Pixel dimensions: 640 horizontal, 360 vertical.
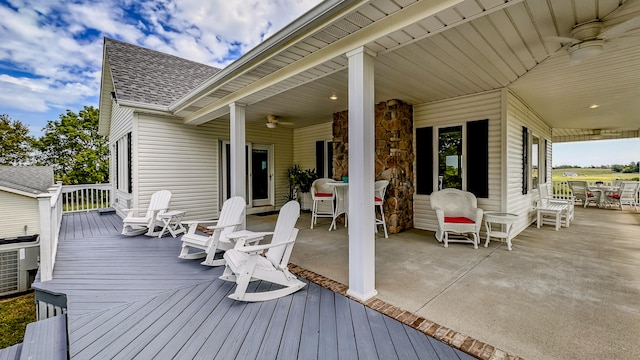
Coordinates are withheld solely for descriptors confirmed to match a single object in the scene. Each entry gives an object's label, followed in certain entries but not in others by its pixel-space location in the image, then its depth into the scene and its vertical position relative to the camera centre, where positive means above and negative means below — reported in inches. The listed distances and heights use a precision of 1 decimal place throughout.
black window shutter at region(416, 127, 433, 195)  226.8 +13.9
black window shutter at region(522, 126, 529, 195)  226.2 +13.3
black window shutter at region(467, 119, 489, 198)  198.7 +14.0
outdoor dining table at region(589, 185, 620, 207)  362.6 -21.9
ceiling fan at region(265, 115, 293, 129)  276.1 +59.5
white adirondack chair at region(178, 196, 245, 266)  141.2 -33.6
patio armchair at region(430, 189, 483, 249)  177.6 -28.2
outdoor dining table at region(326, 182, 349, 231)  228.7 -21.2
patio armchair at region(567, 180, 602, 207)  374.5 -24.6
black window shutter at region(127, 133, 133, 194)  258.4 +13.5
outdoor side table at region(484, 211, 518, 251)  173.0 -31.2
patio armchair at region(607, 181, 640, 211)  340.8 -24.7
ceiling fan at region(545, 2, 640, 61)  100.7 +55.4
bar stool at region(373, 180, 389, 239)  204.1 -13.0
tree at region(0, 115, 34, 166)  550.9 +78.1
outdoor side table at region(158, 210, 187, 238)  204.4 -33.7
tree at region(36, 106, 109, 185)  602.2 +69.6
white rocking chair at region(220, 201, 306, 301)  101.7 -35.8
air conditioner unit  216.2 -71.9
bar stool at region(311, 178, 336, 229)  255.1 -18.6
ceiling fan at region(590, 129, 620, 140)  383.6 +62.6
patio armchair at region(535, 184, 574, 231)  232.1 -29.9
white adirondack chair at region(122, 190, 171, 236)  205.8 -31.2
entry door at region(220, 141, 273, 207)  307.6 +4.4
